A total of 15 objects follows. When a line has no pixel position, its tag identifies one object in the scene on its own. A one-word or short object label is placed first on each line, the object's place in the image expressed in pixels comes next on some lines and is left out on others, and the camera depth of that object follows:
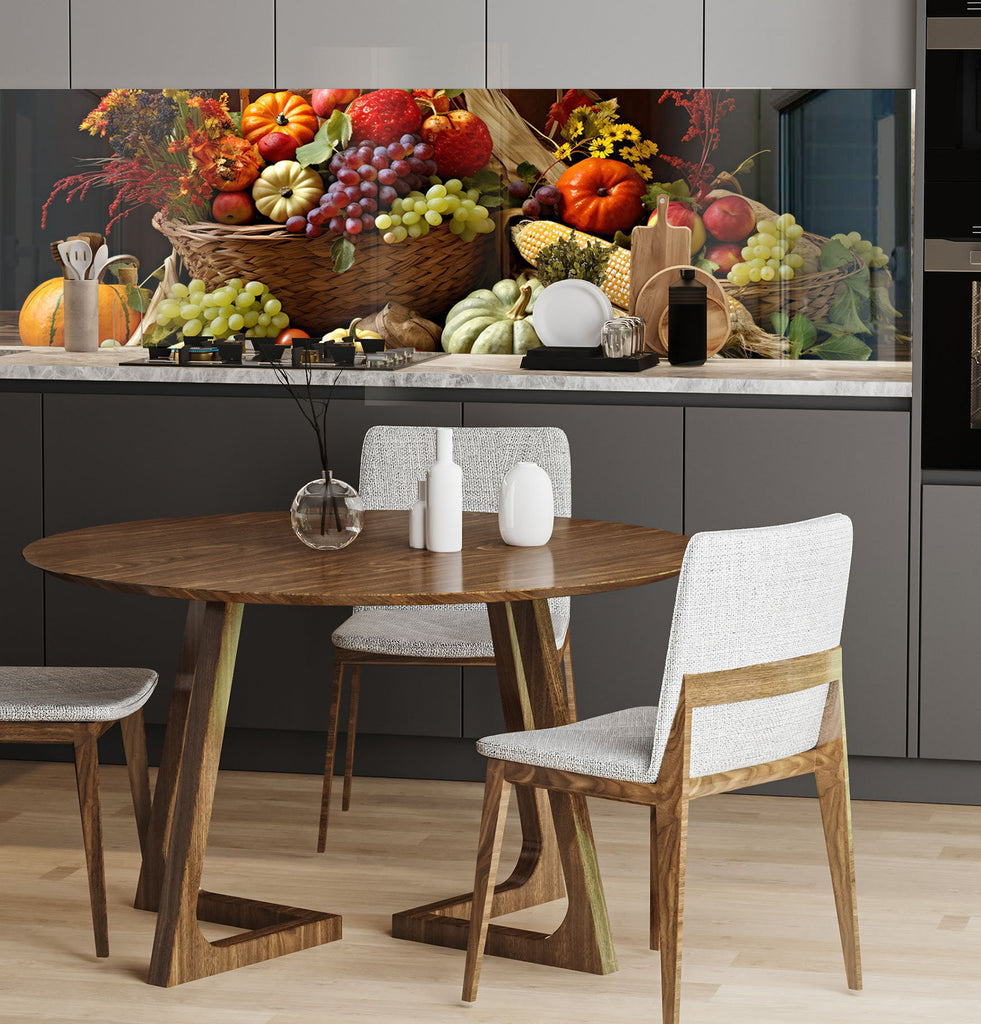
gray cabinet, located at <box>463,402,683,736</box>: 6.48
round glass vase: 4.77
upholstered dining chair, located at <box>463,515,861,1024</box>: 4.00
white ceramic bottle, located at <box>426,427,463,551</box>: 4.78
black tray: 6.78
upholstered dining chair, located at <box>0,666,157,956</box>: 4.75
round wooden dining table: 4.30
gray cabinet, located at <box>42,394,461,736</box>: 6.70
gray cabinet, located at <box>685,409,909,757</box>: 6.35
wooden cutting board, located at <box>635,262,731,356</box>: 7.26
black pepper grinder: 7.02
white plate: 7.12
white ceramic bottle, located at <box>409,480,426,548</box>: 4.84
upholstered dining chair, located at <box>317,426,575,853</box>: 5.66
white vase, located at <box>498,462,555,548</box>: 4.83
